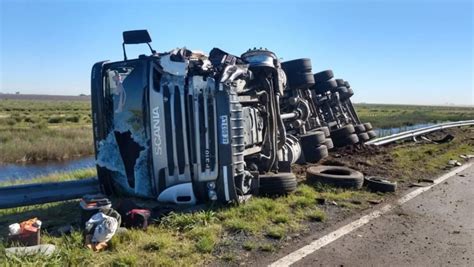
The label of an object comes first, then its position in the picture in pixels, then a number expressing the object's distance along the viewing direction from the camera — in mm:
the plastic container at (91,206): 3812
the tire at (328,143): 9262
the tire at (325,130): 9372
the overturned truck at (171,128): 4539
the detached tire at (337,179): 6091
